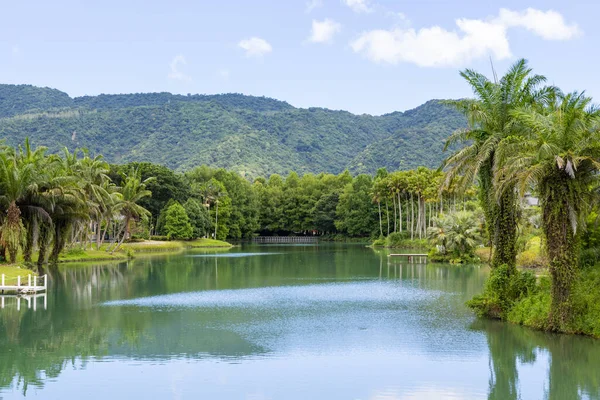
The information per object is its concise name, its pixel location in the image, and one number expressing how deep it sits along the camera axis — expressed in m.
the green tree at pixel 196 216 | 98.12
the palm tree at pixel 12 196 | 45.41
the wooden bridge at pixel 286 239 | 129.93
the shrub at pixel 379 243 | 101.56
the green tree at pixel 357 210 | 118.56
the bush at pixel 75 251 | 65.44
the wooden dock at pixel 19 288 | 34.84
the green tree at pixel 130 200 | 75.75
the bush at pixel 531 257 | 47.90
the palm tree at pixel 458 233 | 59.53
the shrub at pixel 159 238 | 97.06
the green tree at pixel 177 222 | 93.69
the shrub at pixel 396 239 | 96.06
